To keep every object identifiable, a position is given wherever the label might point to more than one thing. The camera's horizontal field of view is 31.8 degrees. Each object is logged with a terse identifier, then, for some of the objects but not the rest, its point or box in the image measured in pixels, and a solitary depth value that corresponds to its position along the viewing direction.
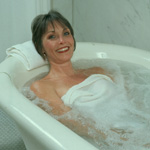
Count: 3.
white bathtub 0.73
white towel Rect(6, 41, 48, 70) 1.47
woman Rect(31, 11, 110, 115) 1.38
